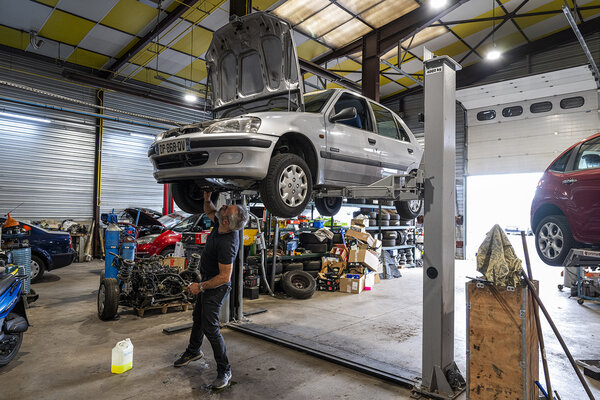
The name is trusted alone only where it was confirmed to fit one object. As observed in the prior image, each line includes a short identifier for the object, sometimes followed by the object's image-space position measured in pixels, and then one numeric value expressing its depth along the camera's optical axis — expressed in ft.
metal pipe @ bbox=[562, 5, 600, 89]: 19.36
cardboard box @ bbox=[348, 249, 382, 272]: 24.68
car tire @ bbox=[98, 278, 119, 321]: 15.57
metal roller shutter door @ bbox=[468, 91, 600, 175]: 30.12
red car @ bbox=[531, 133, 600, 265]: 13.33
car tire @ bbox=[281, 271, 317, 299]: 21.06
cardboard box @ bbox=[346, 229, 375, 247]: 26.03
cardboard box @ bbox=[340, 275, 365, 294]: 23.00
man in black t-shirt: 9.92
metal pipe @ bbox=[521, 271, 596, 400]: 7.61
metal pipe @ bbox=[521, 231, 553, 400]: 7.91
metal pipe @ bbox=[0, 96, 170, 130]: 29.97
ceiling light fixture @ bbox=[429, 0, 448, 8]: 23.31
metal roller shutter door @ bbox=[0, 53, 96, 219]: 30.81
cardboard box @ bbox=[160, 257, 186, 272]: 21.87
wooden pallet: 16.63
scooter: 10.41
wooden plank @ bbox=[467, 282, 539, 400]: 7.66
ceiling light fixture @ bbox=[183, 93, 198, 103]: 32.17
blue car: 22.48
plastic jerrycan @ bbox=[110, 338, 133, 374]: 10.64
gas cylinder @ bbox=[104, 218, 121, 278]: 18.04
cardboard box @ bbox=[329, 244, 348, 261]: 25.10
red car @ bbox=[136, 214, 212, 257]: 26.03
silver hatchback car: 10.13
